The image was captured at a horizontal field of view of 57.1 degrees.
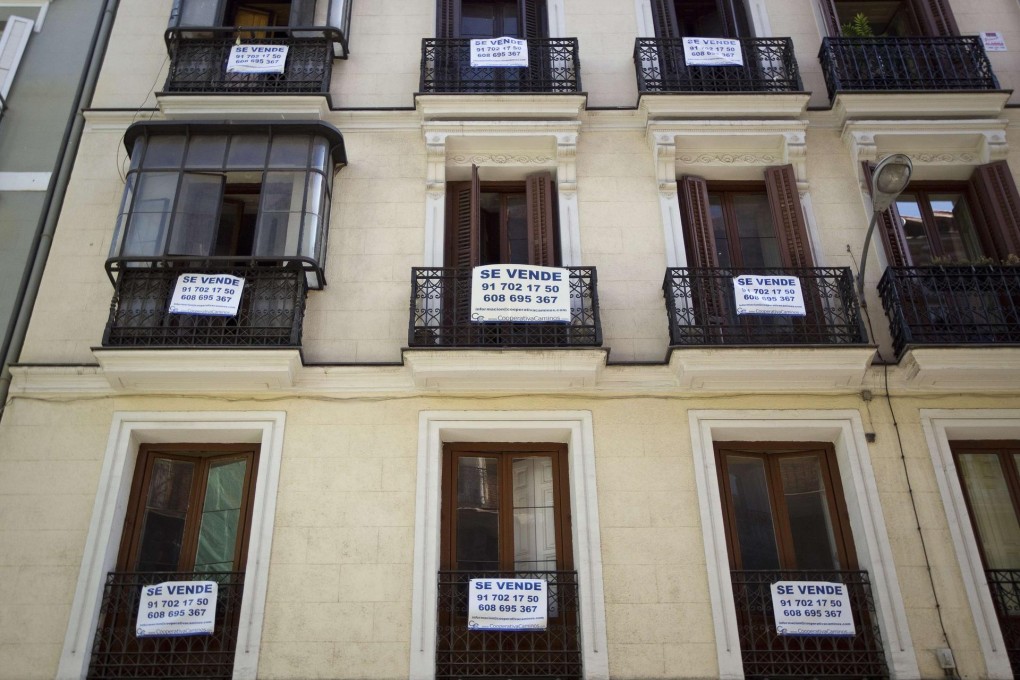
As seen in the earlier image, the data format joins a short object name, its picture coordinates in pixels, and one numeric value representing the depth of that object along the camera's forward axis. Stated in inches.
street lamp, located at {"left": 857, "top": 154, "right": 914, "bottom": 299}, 349.1
